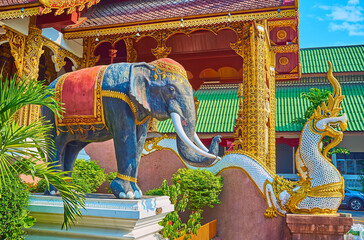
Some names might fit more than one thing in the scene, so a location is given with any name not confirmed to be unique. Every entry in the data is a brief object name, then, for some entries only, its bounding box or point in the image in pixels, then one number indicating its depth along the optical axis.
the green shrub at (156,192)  5.85
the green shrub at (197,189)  5.95
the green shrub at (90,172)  5.96
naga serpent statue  5.35
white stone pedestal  3.25
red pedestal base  5.22
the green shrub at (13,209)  2.99
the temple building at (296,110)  15.70
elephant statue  3.60
